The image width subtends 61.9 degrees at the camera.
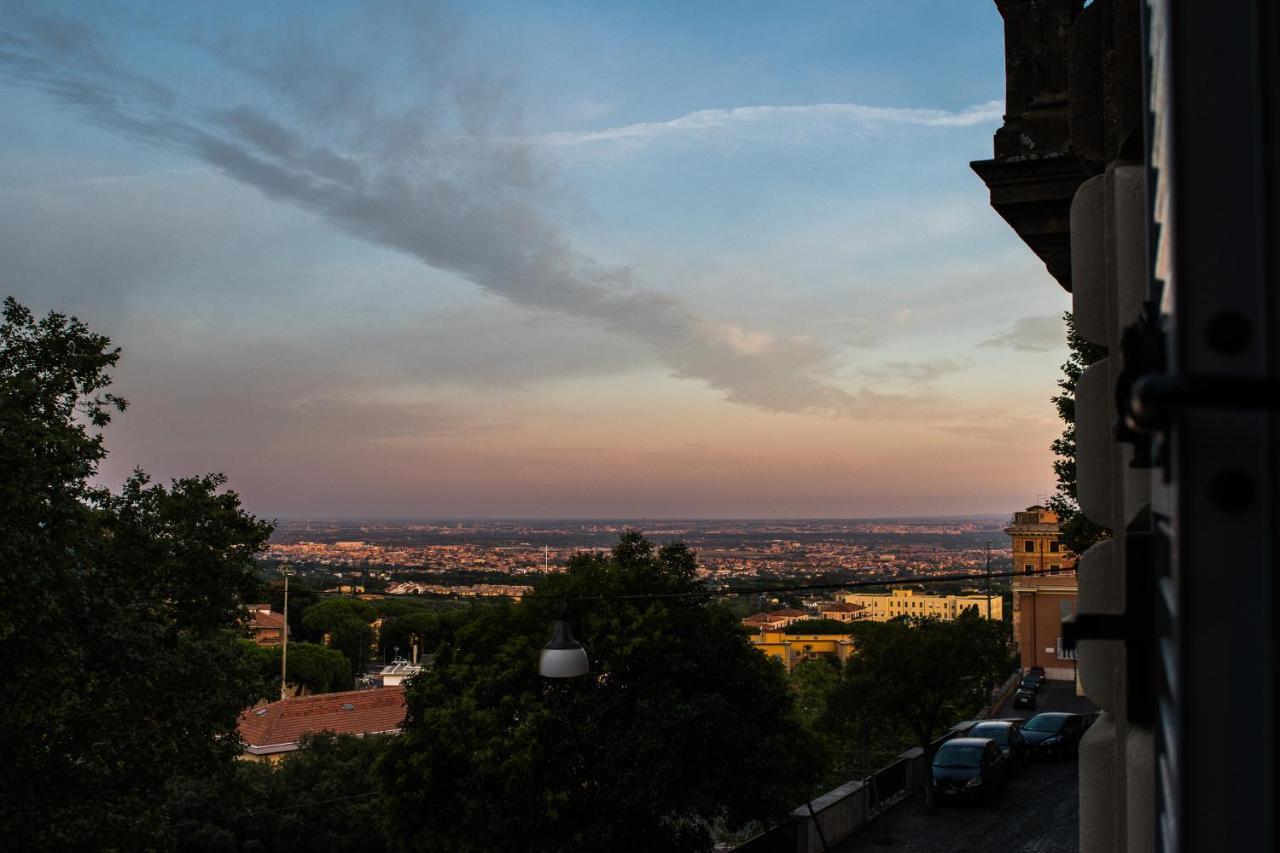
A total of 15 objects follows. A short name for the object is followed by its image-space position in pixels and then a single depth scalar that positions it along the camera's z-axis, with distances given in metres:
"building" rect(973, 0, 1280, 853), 0.77
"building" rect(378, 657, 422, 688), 71.44
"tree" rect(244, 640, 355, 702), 68.12
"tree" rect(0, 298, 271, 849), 12.16
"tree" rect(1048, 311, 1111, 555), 17.53
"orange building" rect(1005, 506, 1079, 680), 51.69
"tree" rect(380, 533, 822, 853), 17.33
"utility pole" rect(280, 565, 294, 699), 44.17
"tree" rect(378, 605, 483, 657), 82.31
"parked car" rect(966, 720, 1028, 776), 25.67
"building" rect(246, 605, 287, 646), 89.00
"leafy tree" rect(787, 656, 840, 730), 35.94
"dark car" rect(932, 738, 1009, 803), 22.61
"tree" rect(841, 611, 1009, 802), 23.92
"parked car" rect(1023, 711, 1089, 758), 27.52
